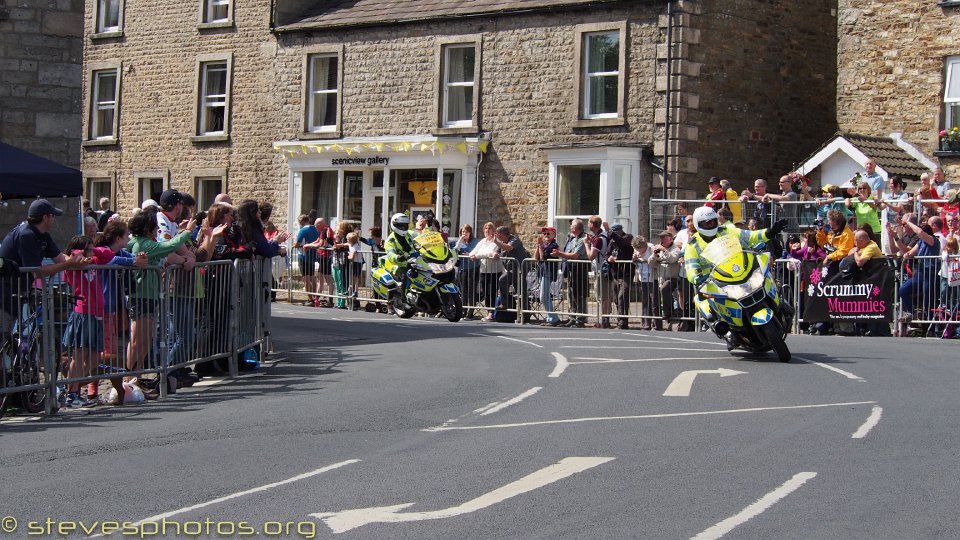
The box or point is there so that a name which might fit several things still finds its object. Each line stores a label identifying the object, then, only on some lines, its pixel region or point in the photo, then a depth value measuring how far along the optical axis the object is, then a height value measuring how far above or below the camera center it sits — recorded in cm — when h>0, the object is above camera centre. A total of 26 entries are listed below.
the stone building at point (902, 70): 2866 +514
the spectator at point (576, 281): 2395 +31
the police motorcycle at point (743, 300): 1586 +3
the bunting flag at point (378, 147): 3309 +373
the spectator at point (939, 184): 2338 +218
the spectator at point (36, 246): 1228 +35
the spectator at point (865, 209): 2306 +167
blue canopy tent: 1589 +128
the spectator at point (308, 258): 2919 +71
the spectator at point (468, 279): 2559 +31
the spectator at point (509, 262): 2475 +63
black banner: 2088 +20
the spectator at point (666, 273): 2273 +47
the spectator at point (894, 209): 2212 +165
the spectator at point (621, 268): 2327 +55
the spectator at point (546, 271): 2438 +48
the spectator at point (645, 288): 2302 +21
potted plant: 2836 +357
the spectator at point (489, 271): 2520 +47
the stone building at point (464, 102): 3064 +489
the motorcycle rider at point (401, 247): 2442 +84
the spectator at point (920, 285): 2077 +36
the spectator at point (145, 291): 1321 -5
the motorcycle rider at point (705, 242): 1648 +75
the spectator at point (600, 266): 2355 +58
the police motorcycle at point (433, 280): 2406 +26
